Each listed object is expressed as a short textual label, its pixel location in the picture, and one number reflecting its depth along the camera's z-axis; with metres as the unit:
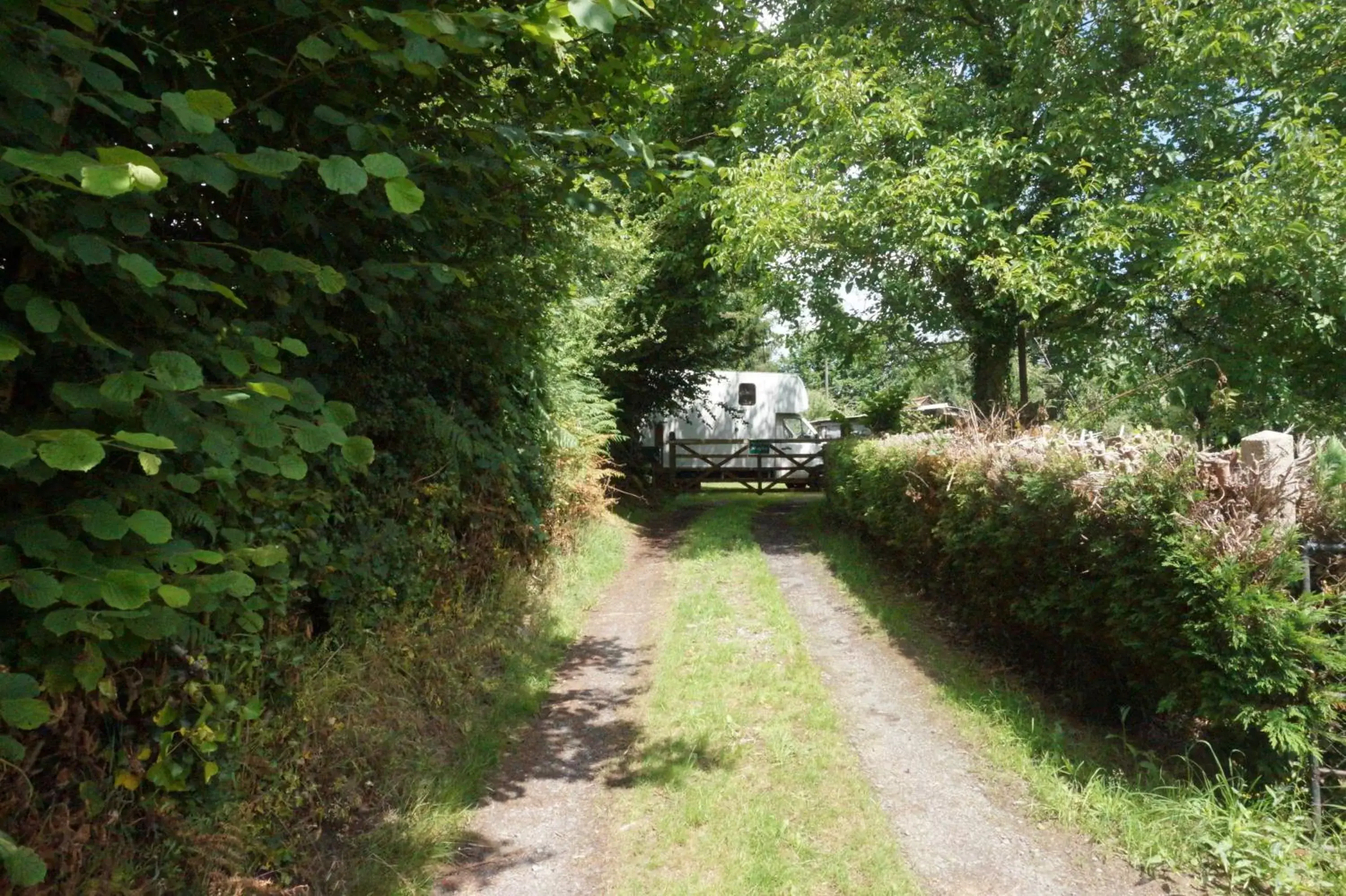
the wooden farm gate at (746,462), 19.47
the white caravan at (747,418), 19.84
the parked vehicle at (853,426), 15.52
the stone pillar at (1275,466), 3.92
